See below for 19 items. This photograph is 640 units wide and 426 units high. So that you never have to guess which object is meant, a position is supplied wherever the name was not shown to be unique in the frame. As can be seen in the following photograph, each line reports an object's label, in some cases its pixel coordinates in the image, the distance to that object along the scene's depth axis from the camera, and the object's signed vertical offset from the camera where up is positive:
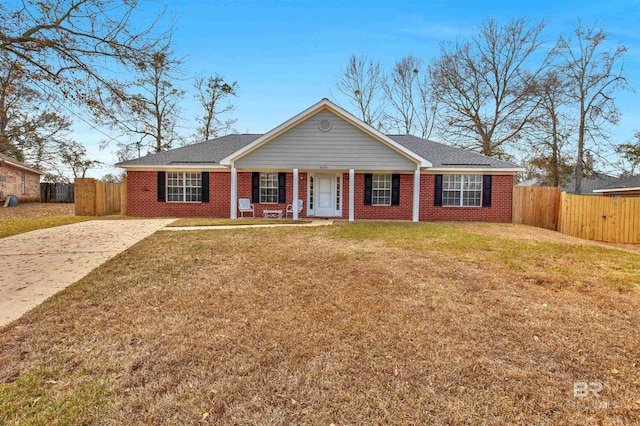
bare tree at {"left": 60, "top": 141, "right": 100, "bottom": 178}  30.20 +4.10
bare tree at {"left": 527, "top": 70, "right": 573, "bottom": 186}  23.03 +5.44
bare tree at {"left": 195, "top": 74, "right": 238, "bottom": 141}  28.50 +8.57
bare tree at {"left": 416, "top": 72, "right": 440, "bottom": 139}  26.73 +8.13
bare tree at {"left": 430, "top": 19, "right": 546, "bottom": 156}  23.39 +9.36
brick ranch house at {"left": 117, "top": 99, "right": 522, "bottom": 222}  14.93 +0.70
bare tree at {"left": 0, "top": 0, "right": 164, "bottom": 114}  5.67 +2.78
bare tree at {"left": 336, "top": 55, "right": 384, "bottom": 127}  27.53 +9.89
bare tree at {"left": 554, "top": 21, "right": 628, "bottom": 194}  22.09 +9.01
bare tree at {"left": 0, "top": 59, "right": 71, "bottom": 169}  6.27 +2.14
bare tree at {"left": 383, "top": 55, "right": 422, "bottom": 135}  27.78 +9.44
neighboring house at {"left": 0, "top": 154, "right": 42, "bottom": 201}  21.34 +1.41
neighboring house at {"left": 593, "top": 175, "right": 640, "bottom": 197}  18.45 +1.11
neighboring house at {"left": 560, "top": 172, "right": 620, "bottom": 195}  24.66 +2.26
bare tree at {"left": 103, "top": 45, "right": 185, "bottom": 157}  6.57 +2.12
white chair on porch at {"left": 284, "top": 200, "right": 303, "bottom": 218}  15.25 -0.22
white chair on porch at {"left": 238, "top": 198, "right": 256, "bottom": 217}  14.80 -0.11
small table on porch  14.92 -0.50
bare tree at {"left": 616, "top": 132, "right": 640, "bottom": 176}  26.30 +4.16
